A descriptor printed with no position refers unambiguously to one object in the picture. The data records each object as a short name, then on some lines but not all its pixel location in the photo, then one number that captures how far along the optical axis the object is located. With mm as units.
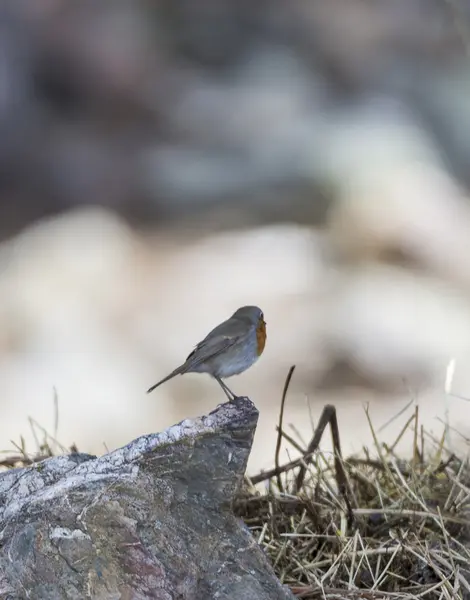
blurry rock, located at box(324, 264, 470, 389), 15635
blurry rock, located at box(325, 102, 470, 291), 17596
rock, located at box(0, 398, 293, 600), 10423
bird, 10604
